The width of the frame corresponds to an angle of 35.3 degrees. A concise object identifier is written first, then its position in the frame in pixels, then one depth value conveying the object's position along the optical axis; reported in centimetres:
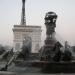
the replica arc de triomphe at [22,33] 3497
